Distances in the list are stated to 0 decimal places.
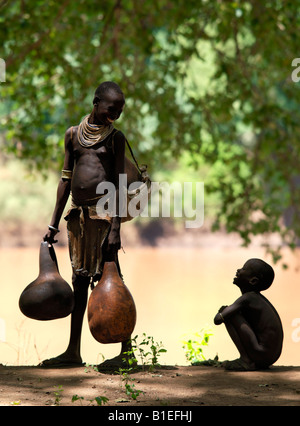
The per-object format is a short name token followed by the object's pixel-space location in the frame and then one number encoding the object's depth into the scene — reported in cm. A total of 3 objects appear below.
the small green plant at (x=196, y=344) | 1062
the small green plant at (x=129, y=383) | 811
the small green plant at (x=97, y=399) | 754
